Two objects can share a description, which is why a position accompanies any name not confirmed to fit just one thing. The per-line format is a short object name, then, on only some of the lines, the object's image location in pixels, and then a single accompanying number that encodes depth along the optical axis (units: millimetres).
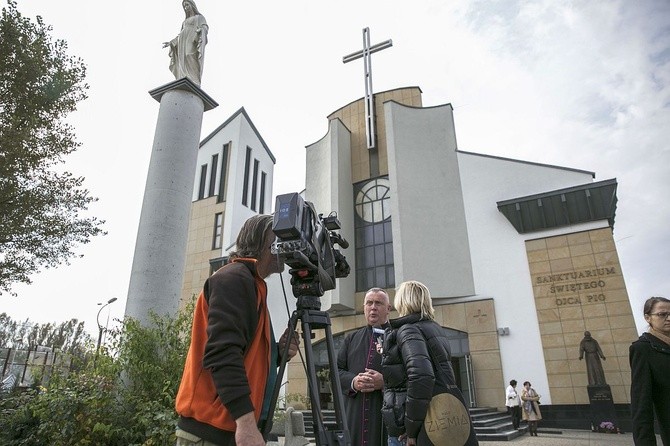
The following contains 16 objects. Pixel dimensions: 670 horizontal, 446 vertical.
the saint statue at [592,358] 11922
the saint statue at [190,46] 8539
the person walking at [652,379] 2455
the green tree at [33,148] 8984
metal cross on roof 18891
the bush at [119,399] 4266
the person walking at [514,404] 11469
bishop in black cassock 2828
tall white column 6218
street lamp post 5163
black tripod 1576
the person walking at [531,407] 11570
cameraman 1298
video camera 1546
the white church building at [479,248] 12797
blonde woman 2295
